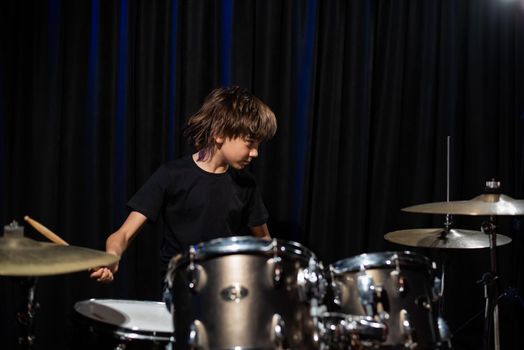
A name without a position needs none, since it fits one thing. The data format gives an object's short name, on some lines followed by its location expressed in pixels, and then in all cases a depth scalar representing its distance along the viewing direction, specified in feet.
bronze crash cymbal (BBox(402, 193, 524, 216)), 8.51
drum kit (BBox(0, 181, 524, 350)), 6.19
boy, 8.69
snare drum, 6.77
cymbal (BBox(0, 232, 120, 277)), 5.64
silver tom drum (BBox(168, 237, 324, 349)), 6.22
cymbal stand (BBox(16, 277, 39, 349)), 6.46
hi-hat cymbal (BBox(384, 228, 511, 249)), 9.35
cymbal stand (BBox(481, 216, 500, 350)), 9.30
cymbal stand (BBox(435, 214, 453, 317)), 7.55
